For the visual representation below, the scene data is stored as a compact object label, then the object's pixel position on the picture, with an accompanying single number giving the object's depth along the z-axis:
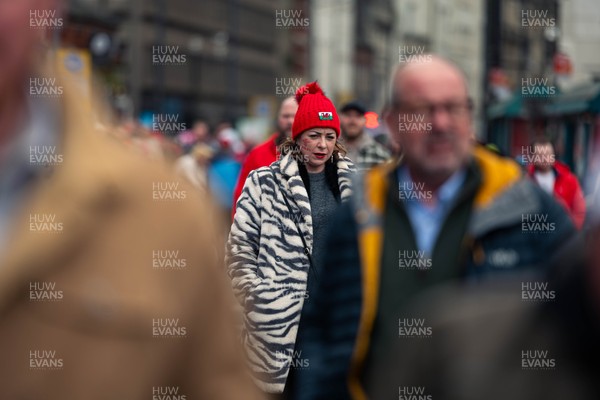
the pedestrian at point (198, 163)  15.11
